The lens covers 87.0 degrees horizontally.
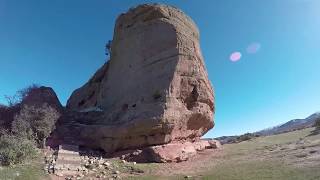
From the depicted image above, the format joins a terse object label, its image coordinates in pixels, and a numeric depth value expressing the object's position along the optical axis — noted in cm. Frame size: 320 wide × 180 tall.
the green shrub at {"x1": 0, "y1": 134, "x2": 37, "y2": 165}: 889
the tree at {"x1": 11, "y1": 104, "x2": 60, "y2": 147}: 1052
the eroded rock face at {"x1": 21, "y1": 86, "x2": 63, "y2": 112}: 1332
